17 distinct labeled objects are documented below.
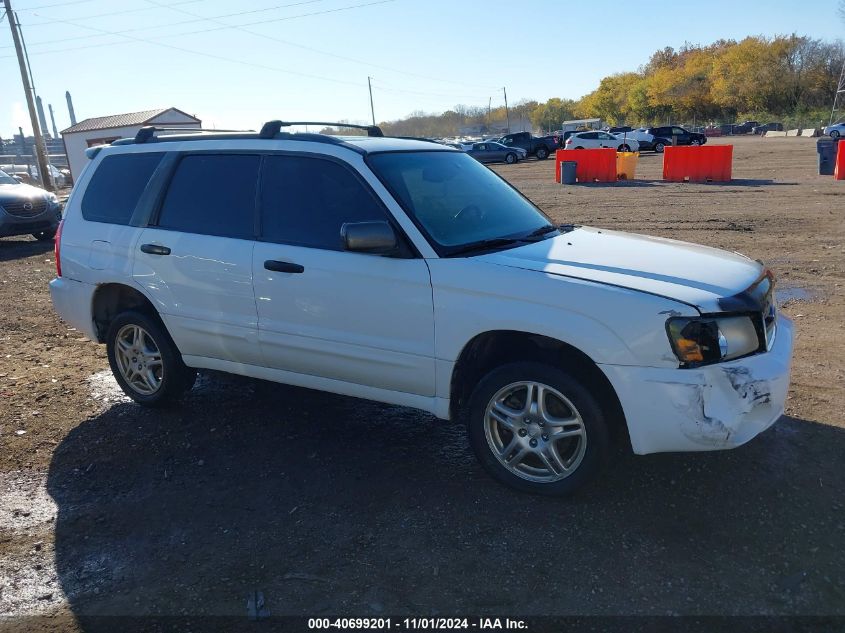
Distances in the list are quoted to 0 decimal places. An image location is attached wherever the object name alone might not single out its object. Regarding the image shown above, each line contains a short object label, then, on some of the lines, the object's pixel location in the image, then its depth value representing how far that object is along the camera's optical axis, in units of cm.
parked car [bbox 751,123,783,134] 6900
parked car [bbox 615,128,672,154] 4338
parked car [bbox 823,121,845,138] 4641
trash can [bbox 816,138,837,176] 2097
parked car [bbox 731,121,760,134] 7319
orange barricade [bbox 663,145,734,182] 2117
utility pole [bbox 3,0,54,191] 2855
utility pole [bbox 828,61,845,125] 5991
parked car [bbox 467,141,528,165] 4097
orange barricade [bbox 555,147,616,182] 2373
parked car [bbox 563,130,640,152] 4006
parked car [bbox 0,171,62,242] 1400
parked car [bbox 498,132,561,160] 4381
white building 3559
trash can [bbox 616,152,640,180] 2411
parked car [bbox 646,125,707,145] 4406
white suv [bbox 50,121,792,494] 324
